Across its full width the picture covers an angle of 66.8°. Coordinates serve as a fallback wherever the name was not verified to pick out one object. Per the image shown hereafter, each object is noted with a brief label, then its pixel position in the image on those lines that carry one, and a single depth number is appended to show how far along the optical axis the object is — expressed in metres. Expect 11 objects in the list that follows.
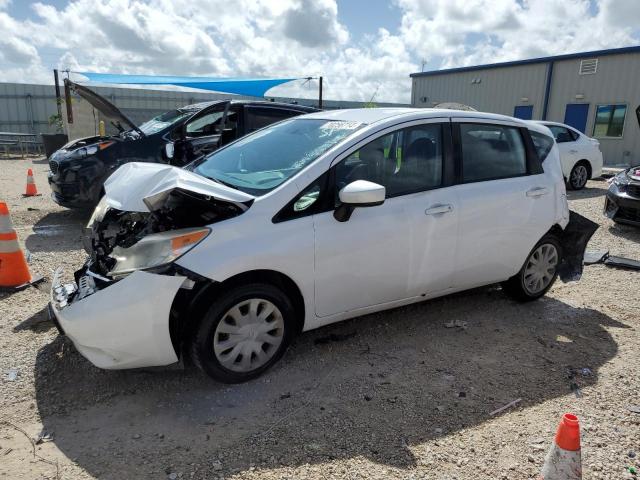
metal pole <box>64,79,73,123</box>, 8.44
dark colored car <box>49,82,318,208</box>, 6.65
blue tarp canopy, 13.45
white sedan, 11.19
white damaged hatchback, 2.77
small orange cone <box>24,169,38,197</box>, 9.52
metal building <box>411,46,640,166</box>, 18.08
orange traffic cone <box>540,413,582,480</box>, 2.08
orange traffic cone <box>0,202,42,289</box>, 4.46
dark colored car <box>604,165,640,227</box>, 7.02
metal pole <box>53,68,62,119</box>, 15.84
